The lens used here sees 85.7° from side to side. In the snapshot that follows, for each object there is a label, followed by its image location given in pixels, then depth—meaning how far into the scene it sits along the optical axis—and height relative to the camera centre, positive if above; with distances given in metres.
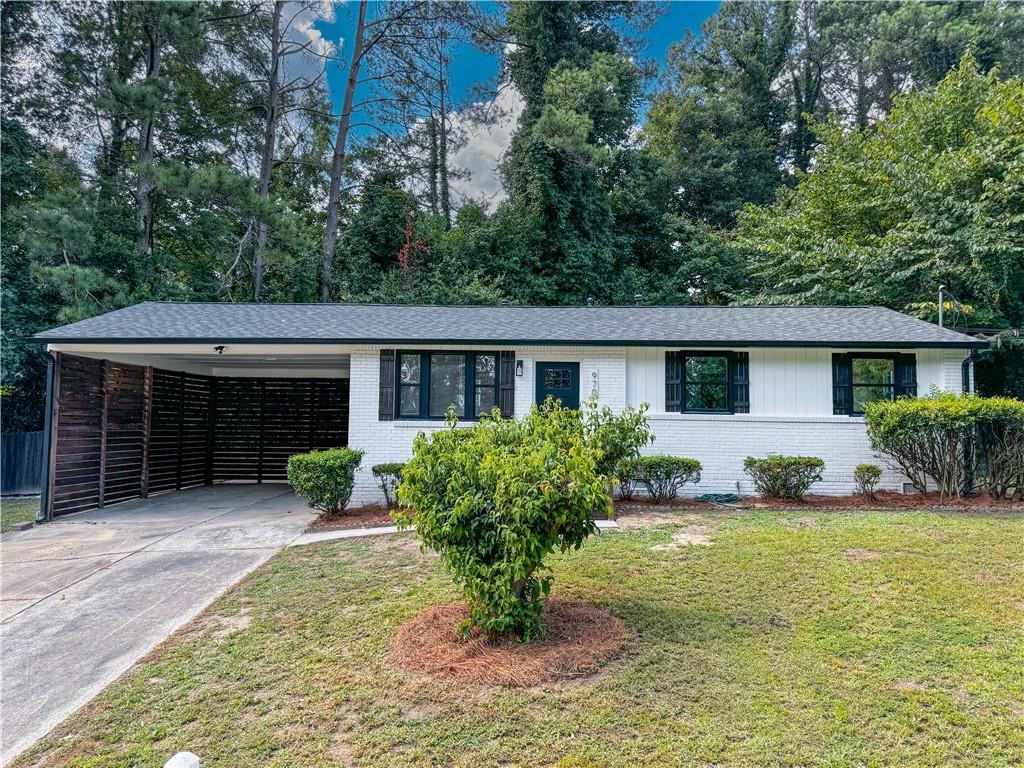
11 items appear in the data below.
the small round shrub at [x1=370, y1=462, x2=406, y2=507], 8.51 -0.86
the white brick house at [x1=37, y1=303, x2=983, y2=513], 8.82 +0.94
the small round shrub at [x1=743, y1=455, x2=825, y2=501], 8.14 -0.73
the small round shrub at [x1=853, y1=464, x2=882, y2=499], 8.30 -0.77
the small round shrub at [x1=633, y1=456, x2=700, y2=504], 8.32 -0.75
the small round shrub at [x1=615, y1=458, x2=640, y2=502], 7.93 -0.90
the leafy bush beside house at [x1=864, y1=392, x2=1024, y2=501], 7.50 -0.17
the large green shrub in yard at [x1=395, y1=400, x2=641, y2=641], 3.32 -0.53
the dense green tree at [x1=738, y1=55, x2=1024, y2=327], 12.59 +5.56
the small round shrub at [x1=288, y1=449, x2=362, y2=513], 7.74 -0.79
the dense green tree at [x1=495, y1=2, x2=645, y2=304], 18.23 +8.77
